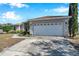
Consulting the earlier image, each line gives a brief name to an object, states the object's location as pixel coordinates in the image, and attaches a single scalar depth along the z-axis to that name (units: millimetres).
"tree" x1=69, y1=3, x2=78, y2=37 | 5074
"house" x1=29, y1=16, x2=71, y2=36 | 5164
